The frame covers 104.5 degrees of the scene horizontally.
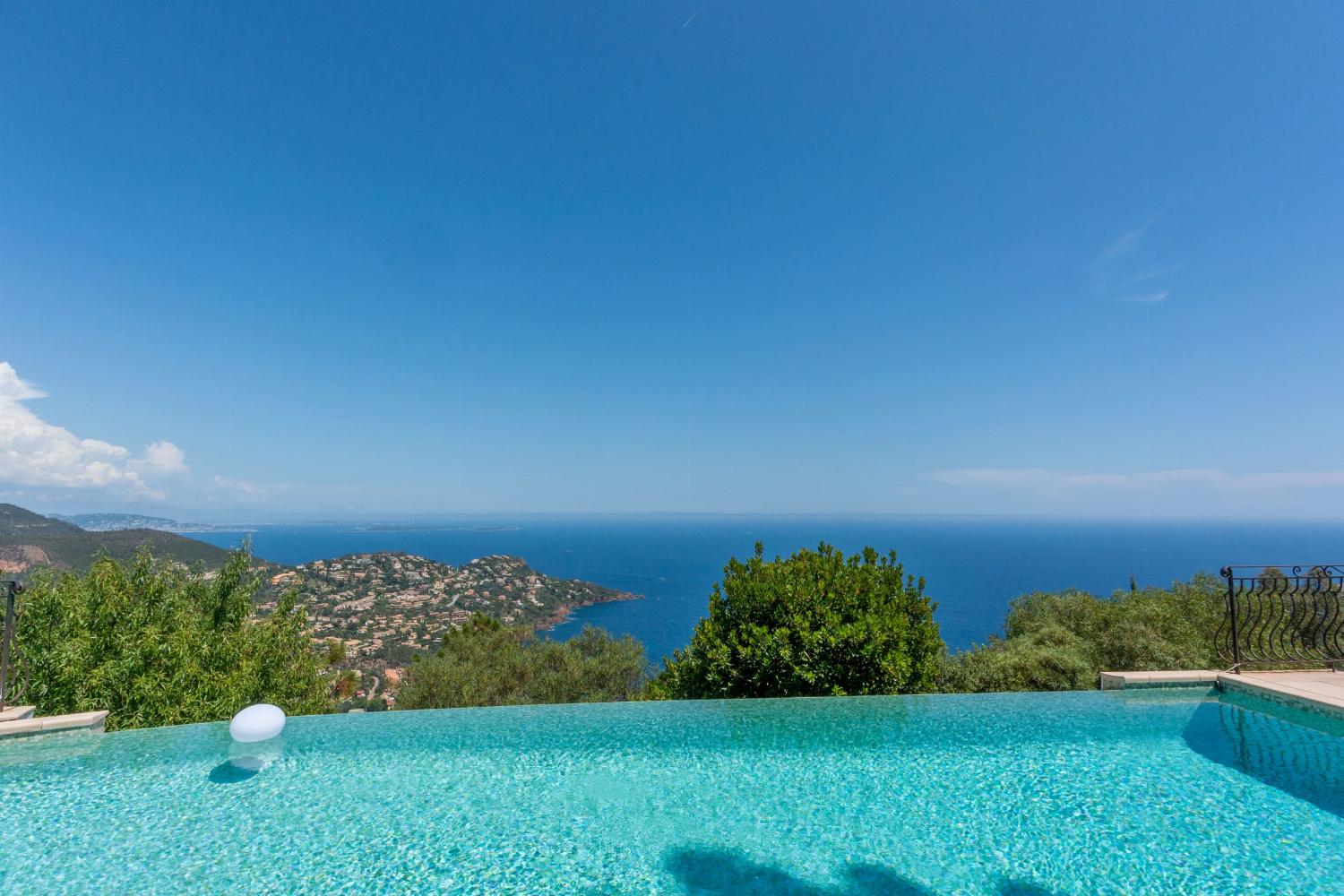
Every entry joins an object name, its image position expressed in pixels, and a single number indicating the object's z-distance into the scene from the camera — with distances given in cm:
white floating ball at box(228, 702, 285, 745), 491
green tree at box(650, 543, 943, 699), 630
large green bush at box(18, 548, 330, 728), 602
